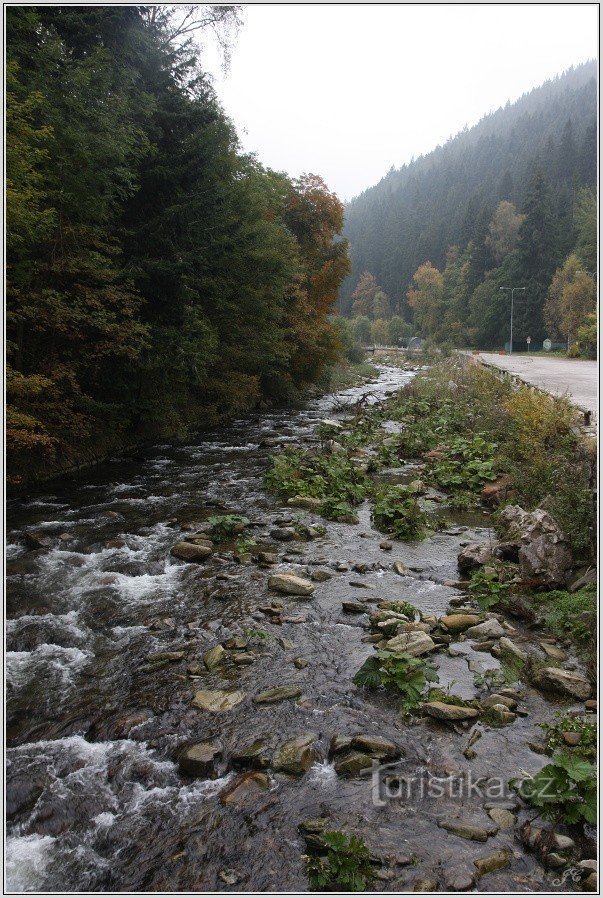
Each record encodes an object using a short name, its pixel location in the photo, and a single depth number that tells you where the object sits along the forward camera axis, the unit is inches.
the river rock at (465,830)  140.9
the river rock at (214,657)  225.7
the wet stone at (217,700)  199.3
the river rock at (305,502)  450.4
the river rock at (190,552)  339.0
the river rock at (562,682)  199.9
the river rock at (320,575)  311.0
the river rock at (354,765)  167.0
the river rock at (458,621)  249.6
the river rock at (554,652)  223.0
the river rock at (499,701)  193.8
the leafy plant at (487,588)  268.1
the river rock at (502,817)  145.4
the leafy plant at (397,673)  203.0
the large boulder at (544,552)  278.8
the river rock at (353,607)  270.2
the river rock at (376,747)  171.6
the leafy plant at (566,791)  143.3
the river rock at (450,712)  187.8
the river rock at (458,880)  129.2
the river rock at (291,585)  293.1
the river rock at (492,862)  132.4
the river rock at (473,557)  308.7
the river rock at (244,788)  156.9
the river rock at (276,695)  202.2
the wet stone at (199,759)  167.8
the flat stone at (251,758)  170.2
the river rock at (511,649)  224.0
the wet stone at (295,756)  167.8
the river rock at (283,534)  378.6
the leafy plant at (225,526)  375.2
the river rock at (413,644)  225.6
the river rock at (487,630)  242.5
